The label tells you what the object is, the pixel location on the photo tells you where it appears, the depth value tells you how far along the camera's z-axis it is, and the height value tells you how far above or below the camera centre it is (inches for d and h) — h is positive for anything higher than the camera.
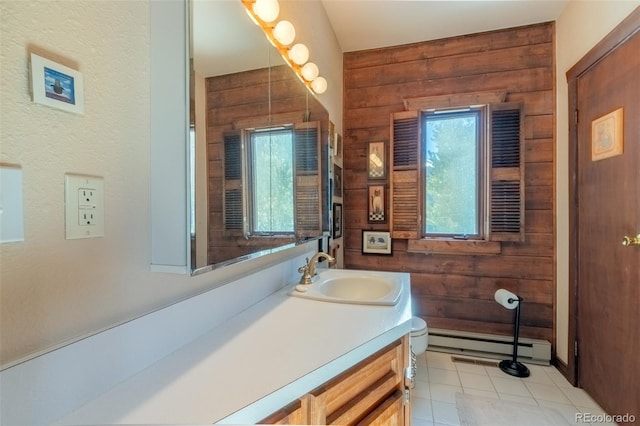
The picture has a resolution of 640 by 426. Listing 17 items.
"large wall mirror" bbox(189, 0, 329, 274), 29.6 +9.5
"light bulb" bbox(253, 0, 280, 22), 44.3 +31.2
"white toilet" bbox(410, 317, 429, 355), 70.6 -32.1
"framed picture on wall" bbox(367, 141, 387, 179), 98.2 +16.4
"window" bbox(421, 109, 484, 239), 90.9 +10.9
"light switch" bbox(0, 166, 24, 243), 17.0 +0.5
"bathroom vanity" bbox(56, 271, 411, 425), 20.8 -14.1
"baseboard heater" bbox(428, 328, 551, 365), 84.4 -42.1
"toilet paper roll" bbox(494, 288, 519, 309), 80.7 -26.1
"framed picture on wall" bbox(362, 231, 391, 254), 97.5 -11.5
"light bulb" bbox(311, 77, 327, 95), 68.0 +29.8
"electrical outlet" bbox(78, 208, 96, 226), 21.2 -0.4
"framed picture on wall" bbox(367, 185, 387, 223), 97.7 +1.4
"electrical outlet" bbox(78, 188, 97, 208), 21.2 +1.1
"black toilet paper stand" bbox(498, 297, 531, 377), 79.4 -44.4
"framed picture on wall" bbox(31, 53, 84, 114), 18.5 +8.6
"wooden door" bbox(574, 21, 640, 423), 55.7 -6.3
